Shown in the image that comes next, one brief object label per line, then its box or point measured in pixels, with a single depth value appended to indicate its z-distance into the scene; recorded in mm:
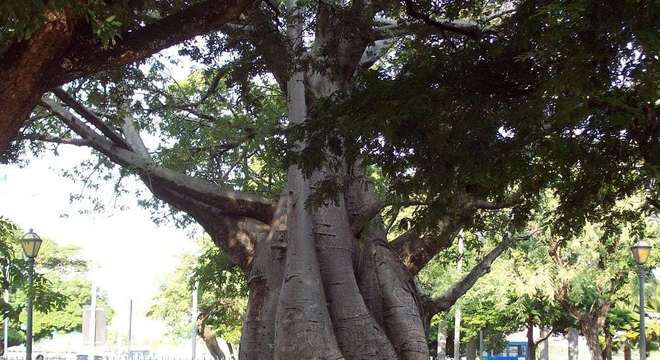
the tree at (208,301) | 17656
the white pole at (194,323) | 28353
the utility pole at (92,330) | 13000
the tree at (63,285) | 42406
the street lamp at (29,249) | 12656
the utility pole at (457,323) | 23891
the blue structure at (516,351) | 42688
